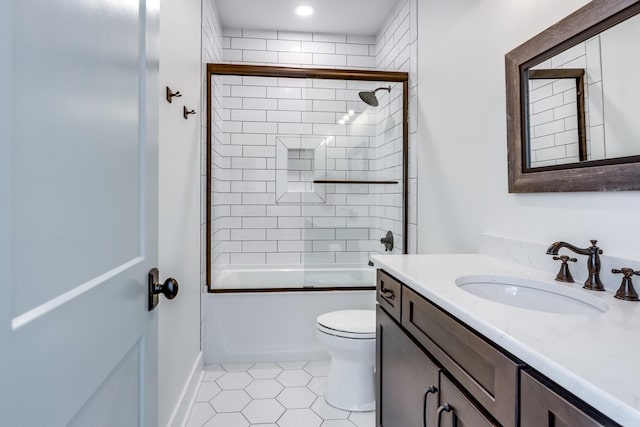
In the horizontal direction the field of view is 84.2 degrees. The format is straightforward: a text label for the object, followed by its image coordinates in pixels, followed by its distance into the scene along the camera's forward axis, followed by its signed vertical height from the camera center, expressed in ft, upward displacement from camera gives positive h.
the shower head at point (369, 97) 9.09 +3.17
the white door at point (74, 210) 1.40 +0.05
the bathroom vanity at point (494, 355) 1.80 -0.88
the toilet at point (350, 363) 6.27 -2.62
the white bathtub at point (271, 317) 8.14 -2.25
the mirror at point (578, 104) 3.25 +1.25
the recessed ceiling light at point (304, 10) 9.38 +5.65
